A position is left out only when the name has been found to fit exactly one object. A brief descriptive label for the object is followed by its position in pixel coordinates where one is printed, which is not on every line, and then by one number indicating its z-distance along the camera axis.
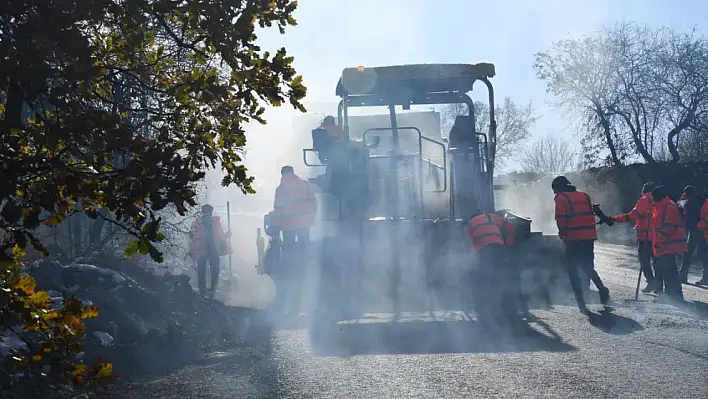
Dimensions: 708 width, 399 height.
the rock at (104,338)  7.81
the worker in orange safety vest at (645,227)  12.97
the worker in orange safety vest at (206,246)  14.84
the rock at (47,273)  8.69
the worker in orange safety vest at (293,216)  11.59
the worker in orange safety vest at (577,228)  10.97
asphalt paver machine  11.19
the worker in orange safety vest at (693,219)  15.30
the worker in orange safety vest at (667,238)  11.73
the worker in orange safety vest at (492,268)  10.46
